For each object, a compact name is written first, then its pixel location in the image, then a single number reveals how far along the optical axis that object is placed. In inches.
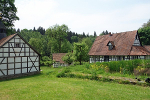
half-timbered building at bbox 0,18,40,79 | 649.6
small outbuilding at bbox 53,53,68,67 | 1641.1
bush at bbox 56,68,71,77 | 571.1
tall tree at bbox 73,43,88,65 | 1280.9
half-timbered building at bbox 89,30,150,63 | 986.7
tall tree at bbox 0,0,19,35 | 1028.7
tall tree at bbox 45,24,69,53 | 1977.1
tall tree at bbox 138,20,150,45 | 1453.0
